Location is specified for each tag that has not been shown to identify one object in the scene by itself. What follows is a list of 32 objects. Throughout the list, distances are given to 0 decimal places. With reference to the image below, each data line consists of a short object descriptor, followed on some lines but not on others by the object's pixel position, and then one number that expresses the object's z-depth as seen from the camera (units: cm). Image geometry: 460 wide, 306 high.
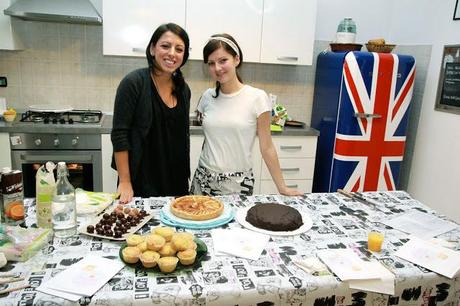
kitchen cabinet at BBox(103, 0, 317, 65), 276
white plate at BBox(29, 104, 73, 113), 288
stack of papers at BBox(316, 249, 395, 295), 112
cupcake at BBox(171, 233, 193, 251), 114
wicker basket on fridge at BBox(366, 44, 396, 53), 300
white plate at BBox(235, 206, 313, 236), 136
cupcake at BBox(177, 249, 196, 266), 111
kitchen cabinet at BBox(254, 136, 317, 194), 306
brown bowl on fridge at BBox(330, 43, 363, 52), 304
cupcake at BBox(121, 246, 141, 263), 110
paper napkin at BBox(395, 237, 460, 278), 120
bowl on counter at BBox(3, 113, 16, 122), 271
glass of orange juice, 127
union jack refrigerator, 291
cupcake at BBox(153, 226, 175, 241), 120
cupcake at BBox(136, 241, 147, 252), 113
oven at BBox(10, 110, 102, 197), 265
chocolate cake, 138
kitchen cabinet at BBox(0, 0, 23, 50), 265
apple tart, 141
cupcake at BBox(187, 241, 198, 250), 115
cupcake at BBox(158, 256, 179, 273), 107
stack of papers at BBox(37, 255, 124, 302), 98
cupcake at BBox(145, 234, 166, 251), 114
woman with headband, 189
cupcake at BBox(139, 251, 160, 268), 108
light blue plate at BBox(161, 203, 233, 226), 138
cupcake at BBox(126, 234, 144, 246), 116
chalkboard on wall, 275
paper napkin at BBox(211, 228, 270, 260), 121
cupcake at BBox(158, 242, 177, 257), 113
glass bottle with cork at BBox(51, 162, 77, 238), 127
